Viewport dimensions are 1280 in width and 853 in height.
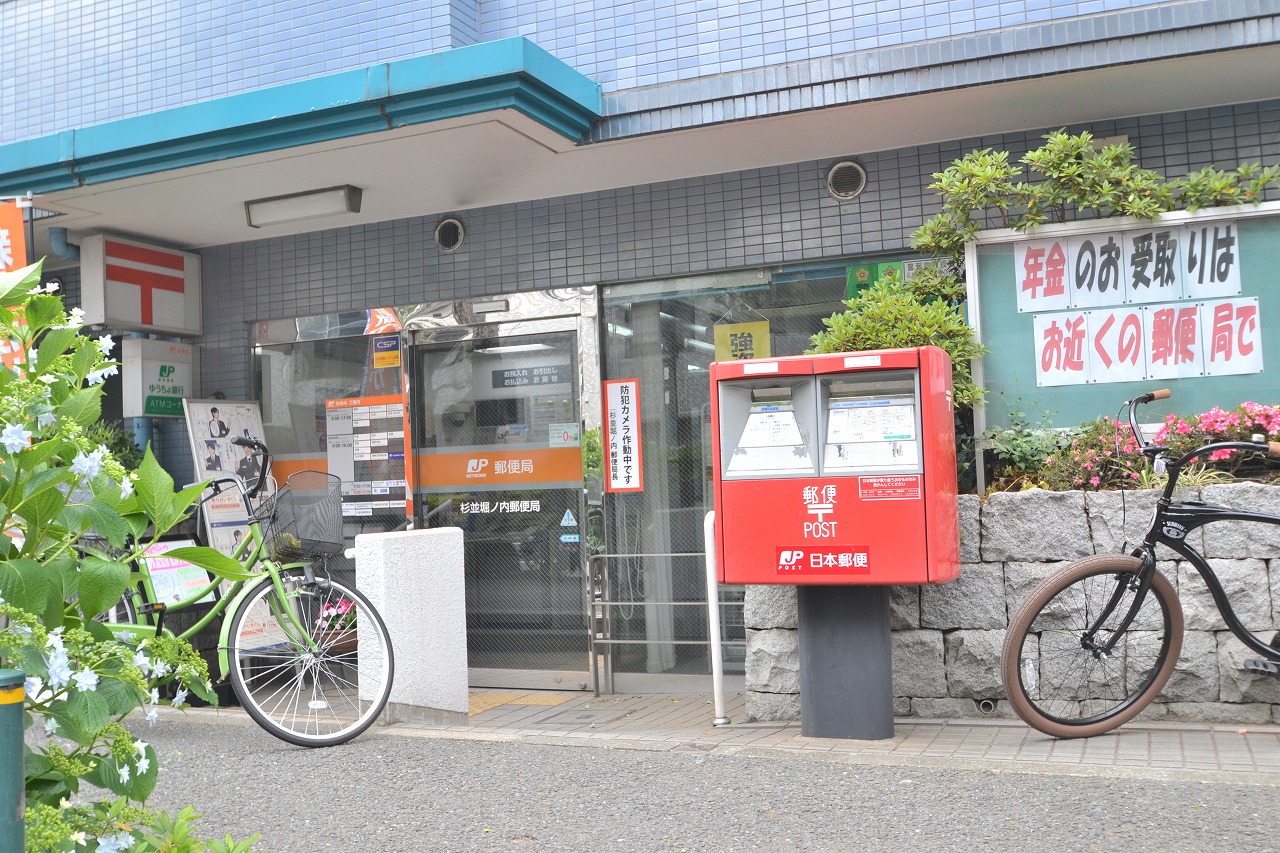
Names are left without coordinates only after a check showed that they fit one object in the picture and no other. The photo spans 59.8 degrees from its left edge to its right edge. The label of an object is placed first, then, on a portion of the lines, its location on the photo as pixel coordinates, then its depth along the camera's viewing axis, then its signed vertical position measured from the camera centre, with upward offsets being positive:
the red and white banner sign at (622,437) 7.46 +0.20
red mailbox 4.81 -0.05
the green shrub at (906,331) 5.68 +0.65
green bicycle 5.21 -0.71
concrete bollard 5.66 -0.72
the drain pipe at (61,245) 8.01 +1.75
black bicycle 4.68 -0.81
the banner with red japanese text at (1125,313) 5.66 +0.71
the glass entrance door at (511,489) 7.65 -0.13
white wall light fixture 7.37 +1.84
